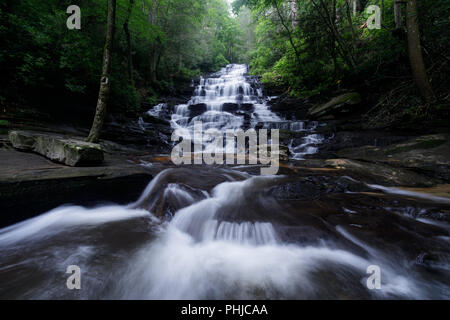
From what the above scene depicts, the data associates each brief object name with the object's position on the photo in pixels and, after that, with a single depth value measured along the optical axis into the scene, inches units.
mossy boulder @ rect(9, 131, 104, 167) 132.6
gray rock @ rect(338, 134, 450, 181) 162.4
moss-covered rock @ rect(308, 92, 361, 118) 338.6
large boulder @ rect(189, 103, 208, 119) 517.8
